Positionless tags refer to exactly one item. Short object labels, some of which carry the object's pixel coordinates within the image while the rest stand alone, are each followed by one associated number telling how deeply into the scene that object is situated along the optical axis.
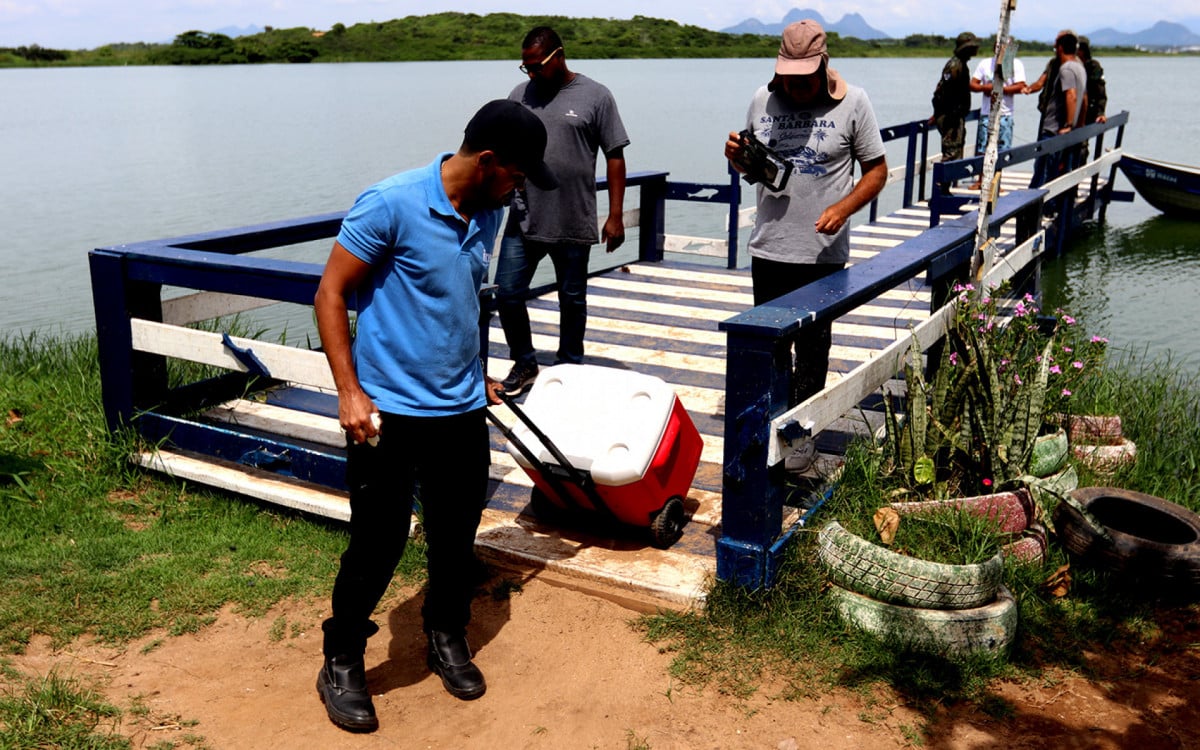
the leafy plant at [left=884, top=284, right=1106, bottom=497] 4.60
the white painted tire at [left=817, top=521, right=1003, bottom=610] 3.90
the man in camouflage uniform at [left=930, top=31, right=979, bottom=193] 13.40
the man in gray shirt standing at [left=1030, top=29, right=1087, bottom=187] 12.73
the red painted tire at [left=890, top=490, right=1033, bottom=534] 4.31
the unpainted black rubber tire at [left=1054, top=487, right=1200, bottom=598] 4.52
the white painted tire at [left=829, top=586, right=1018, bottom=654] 3.91
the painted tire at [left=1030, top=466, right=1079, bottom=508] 4.48
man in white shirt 12.66
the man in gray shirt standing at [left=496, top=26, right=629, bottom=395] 5.98
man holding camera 4.83
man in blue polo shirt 3.22
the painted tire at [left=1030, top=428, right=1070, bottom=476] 5.23
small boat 18.19
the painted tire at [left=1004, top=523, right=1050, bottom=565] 4.55
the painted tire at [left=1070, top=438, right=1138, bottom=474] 5.72
